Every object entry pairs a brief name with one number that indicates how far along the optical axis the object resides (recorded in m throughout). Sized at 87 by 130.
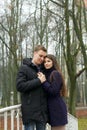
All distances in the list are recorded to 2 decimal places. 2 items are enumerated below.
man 3.79
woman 3.97
